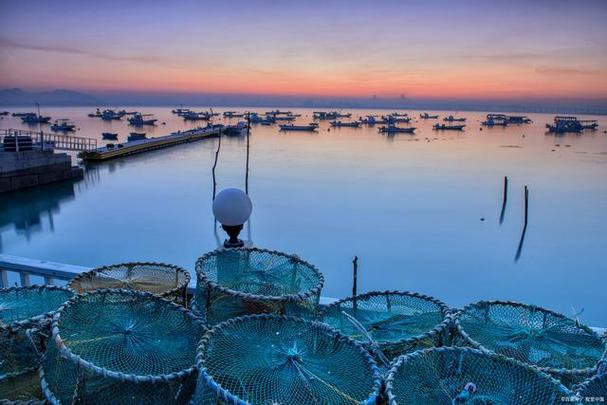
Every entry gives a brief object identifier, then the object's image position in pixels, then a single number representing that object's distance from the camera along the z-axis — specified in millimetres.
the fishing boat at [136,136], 39056
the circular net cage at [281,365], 1398
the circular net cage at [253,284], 2053
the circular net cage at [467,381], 1476
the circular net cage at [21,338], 1841
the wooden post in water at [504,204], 19603
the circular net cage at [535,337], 1830
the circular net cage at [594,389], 1513
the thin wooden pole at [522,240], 14352
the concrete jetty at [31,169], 17344
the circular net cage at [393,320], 1834
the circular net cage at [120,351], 1483
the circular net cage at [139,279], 2381
